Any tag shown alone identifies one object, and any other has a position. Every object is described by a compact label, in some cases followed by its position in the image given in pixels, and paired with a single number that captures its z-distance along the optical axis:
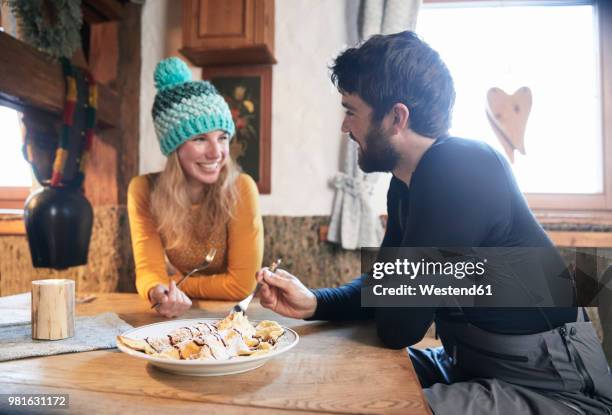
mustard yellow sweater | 1.48
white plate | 0.68
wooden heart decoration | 2.12
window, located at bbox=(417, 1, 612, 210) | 2.24
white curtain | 2.09
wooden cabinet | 2.06
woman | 1.63
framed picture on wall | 2.30
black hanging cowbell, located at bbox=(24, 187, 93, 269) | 1.73
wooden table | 0.62
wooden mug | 0.91
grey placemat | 0.83
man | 0.86
